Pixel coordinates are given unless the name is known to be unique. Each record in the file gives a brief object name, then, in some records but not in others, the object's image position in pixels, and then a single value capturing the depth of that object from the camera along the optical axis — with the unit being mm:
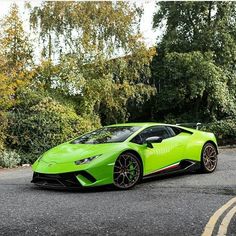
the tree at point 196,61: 26766
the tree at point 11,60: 14125
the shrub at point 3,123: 13992
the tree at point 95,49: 19703
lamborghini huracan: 7895
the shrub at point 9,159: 13031
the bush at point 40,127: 14336
